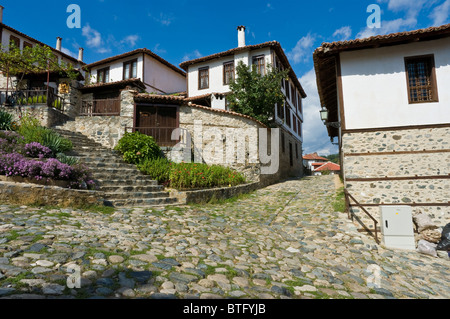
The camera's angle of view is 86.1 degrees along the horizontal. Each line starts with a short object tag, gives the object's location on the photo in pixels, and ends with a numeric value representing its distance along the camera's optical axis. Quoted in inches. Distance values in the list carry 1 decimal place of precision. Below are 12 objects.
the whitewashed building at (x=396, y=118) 295.4
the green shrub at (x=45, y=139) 345.1
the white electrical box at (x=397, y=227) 258.8
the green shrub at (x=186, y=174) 376.7
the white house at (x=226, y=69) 668.7
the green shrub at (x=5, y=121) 426.0
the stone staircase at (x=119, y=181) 308.0
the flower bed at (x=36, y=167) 249.1
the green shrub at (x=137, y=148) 427.5
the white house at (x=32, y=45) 722.8
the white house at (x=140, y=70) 822.5
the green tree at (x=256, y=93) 589.0
